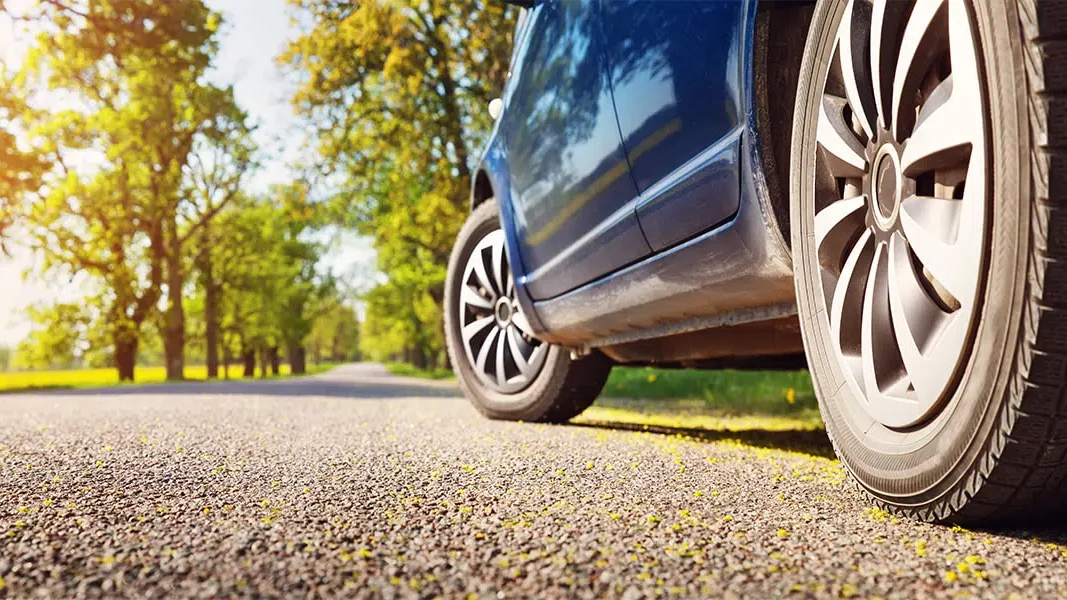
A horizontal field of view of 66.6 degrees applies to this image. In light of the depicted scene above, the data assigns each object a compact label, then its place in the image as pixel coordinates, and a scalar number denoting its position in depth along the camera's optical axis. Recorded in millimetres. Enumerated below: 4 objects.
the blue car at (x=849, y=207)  1349
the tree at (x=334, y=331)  43981
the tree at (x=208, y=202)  22484
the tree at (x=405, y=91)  12773
